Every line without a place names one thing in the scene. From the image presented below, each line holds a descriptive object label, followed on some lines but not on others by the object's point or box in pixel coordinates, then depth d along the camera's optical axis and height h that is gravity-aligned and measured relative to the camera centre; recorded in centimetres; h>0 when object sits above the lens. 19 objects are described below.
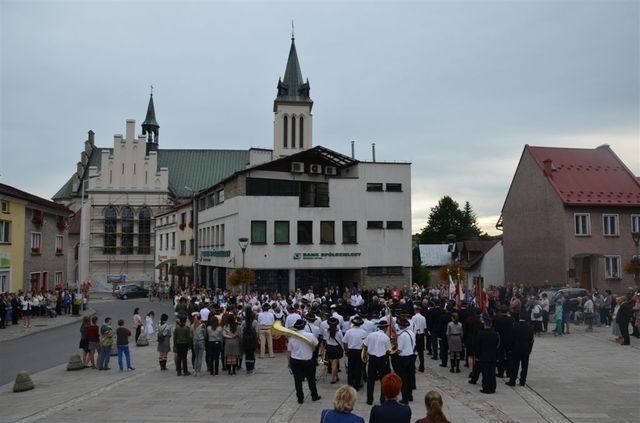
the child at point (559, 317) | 2159 -238
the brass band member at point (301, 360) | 1130 -212
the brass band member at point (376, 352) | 1134 -200
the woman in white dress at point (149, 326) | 2066 -258
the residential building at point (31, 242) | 3189 +113
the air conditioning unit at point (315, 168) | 3795 +626
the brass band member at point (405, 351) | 1180 -204
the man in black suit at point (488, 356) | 1228 -224
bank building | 3625 +235
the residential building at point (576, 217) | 3712 +280
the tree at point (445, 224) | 8219 +522
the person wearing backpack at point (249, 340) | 1473 -221
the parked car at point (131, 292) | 5269 -326
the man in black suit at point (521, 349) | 1285 -218
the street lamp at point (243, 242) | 2930 +87
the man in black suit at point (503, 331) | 1331 -182
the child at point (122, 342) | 1538 -237
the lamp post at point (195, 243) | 4816 +135
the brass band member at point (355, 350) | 1232 -211
